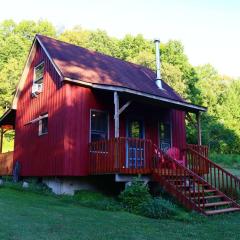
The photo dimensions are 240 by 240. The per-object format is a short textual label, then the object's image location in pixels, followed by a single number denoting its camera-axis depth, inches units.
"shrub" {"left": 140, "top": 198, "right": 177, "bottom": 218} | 410.0
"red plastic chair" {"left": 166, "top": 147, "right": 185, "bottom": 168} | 605.6
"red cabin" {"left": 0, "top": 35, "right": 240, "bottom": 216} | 505.7
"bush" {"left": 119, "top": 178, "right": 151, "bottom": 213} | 443.2
